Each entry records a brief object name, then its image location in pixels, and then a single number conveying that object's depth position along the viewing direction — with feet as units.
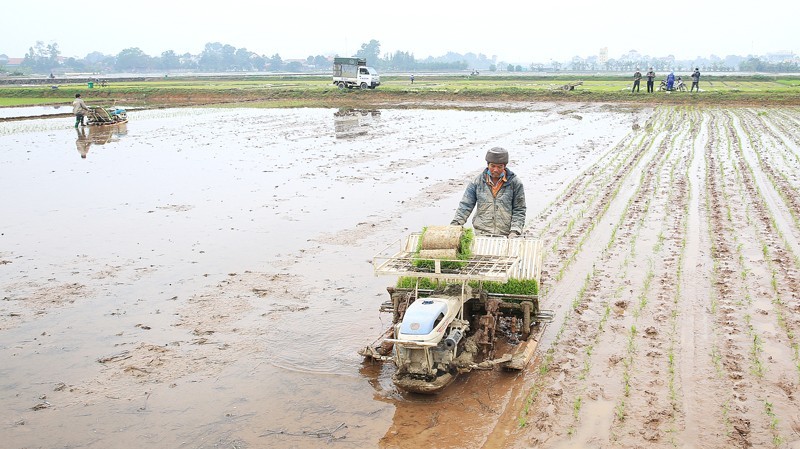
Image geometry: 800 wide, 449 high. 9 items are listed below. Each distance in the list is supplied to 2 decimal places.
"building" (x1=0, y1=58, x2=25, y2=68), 601.21
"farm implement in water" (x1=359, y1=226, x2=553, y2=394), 20.22
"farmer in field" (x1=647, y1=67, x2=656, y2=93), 132.80
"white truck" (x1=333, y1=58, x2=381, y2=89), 159.02
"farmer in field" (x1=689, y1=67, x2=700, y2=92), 130.71
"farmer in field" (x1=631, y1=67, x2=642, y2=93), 135.85
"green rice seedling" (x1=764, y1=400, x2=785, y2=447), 17.85
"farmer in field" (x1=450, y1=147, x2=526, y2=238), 26.13
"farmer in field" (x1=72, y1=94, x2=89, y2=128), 95.04
